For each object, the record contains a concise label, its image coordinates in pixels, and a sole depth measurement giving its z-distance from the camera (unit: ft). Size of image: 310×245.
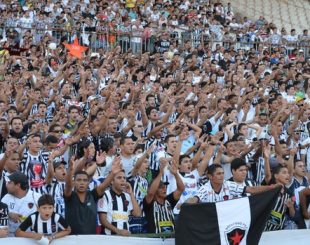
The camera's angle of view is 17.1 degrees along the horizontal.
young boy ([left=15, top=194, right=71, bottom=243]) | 32.85
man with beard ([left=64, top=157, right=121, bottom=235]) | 34.96
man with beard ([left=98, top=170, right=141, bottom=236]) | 35.90
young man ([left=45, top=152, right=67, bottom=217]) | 36.56
